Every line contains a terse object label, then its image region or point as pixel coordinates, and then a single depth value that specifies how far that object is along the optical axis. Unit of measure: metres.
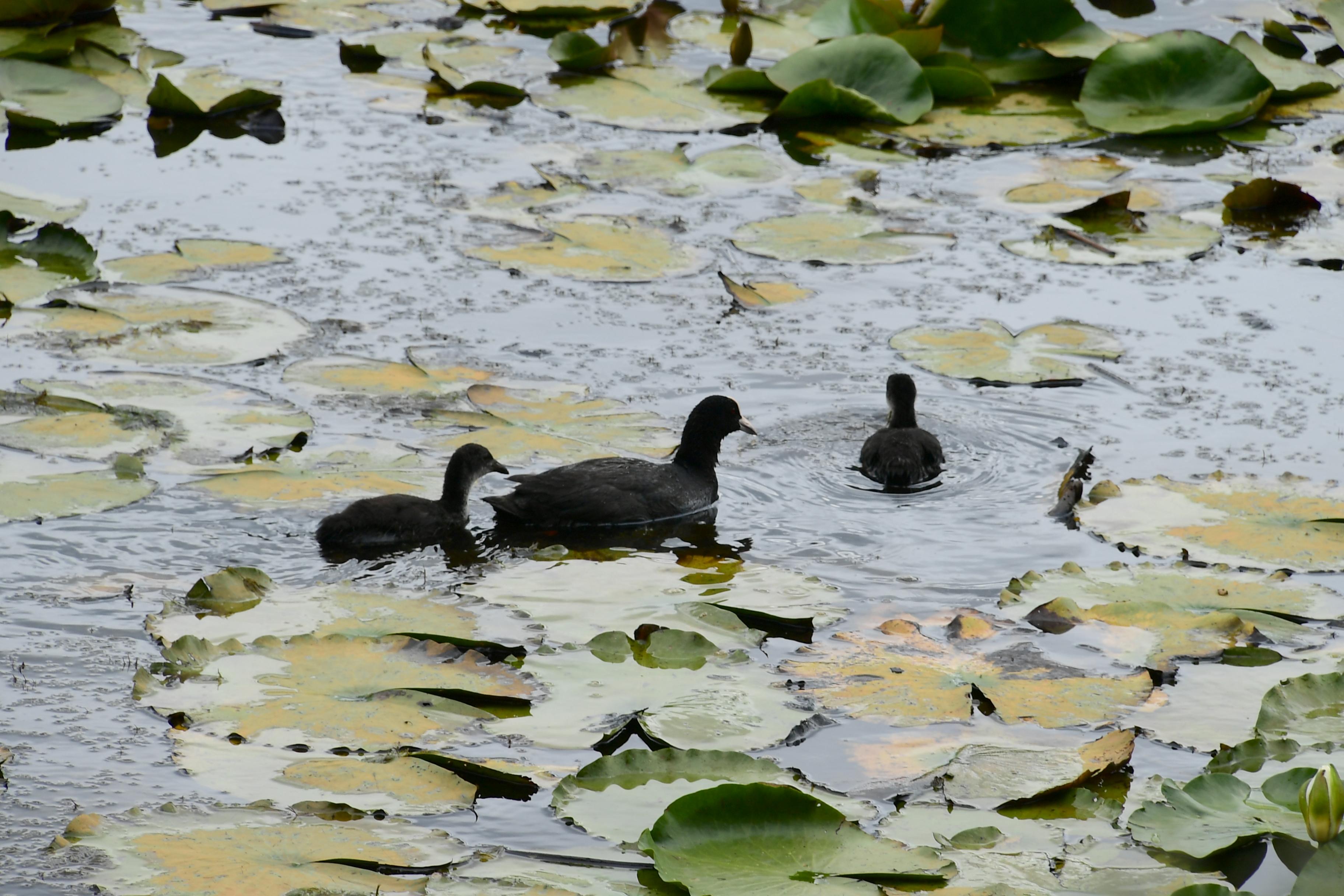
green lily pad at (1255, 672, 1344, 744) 11.32
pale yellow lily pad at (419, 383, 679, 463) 16.25
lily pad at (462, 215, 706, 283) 20.25
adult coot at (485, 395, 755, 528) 15.12
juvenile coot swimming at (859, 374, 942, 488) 15.95
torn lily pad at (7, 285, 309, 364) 17.70
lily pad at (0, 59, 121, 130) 24.61
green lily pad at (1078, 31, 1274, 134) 25.58
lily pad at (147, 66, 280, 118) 25.28
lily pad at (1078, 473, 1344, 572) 14.15
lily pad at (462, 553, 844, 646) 13.00
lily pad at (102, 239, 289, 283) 19.59
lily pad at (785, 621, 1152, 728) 11.61
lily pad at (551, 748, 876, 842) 10.16
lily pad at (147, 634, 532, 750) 10.98
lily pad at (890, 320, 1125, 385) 17.94
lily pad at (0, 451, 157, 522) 14.34
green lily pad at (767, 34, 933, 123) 25.67
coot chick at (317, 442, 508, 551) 14.17
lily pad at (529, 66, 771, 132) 25.91
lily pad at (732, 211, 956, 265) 20.94
